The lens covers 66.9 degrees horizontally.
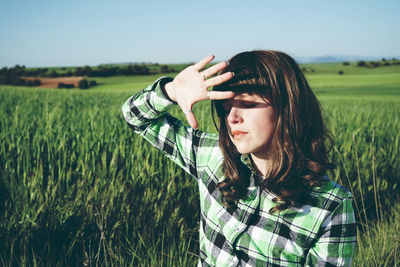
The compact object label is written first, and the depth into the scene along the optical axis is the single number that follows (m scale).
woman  1.05
